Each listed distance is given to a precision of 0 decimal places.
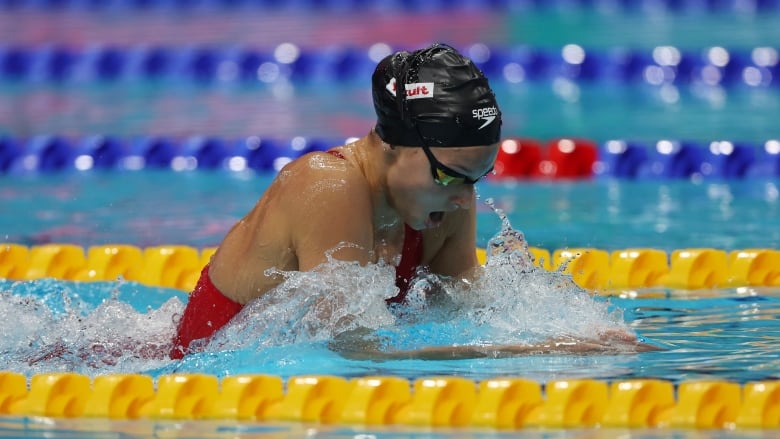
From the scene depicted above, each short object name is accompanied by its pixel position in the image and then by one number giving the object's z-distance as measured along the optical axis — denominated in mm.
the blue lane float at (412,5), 27344
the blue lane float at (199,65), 21891
